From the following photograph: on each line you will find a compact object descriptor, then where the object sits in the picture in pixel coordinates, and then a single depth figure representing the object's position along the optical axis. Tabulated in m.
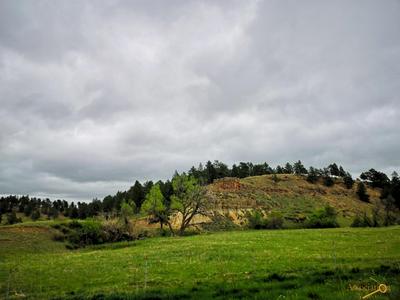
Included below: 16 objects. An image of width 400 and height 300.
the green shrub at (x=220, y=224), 99.97
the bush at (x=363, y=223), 86.06
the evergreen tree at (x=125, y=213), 77.09
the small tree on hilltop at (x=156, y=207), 84.94
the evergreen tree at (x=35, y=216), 163.50
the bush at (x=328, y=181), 176.12
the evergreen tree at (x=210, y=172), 187.82
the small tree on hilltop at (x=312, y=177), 176.88
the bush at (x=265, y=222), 91.31
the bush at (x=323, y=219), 88.31
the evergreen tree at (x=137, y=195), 164.50
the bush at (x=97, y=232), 72.19
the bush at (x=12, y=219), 129.12
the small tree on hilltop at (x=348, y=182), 179.88
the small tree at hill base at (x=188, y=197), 80.81
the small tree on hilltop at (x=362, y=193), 166.62
